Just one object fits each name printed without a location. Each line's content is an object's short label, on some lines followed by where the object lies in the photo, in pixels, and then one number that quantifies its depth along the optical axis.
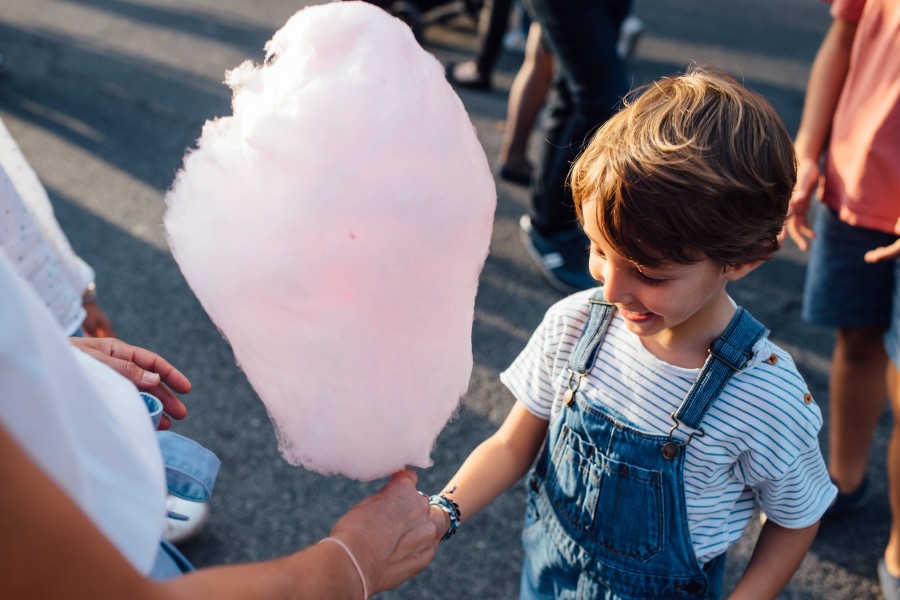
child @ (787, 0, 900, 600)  1.79
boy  1.13
